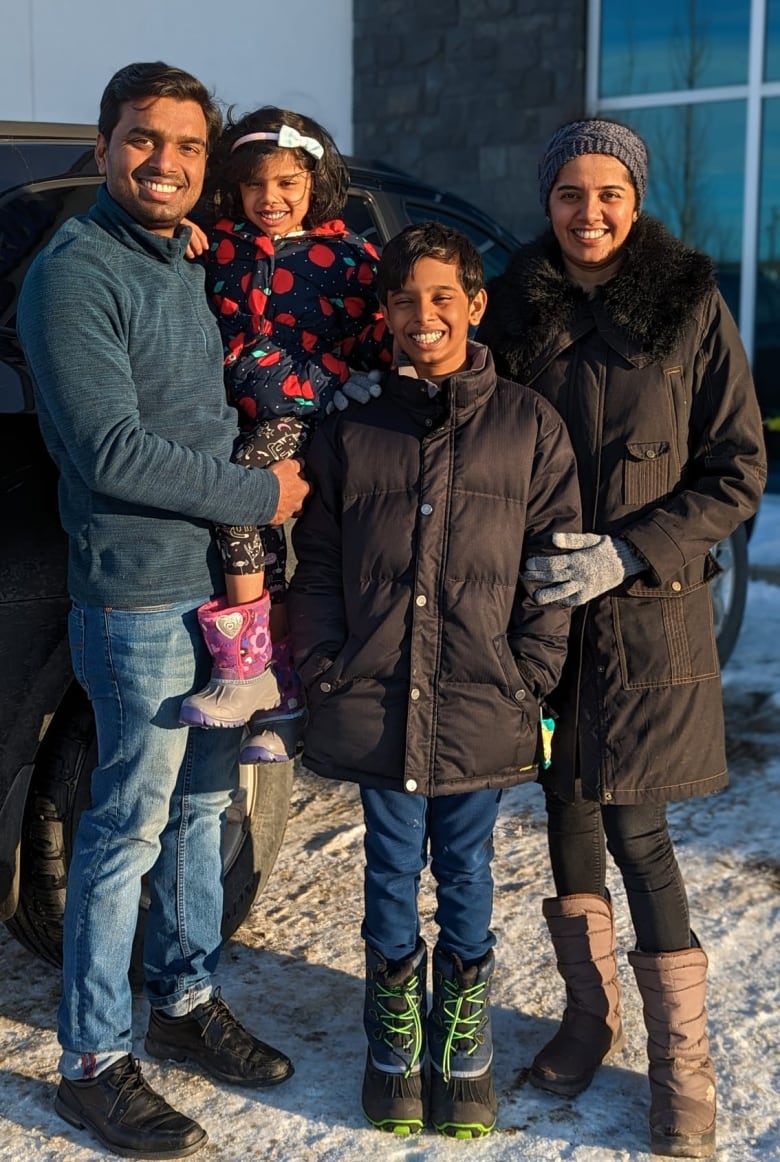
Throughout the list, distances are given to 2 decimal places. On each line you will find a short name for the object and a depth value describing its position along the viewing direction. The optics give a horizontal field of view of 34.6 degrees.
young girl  2.37
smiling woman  2.39
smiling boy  2.33
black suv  2.48
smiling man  2.17
